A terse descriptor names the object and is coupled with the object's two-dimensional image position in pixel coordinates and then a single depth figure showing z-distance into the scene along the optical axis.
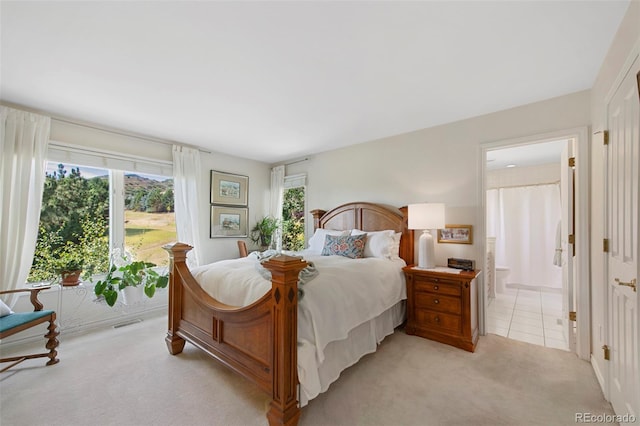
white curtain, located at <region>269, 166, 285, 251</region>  4.91
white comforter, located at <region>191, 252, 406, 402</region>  1.65
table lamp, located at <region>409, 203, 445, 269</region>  2.78
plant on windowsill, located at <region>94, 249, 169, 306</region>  2.85
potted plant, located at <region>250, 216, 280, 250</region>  4.84
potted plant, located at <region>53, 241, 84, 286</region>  2.83
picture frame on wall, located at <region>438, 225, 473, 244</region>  2.94
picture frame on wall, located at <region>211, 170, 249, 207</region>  4.38
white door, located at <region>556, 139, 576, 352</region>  2.48
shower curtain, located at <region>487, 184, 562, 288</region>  4.67
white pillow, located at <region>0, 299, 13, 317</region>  2.17
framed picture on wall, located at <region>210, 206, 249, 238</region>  4.39
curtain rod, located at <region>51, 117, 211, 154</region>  3.00
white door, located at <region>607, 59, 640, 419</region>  1.32
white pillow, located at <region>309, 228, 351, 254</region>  3.59
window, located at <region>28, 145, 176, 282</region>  2.96
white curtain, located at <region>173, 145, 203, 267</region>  3.84
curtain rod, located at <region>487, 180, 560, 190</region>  4.65
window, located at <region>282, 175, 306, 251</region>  4.86
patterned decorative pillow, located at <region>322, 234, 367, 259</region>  3.12
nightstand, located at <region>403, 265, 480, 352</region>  2.48
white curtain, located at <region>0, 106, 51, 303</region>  2.54
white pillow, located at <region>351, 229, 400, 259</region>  3.08
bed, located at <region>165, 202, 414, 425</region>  1.51
